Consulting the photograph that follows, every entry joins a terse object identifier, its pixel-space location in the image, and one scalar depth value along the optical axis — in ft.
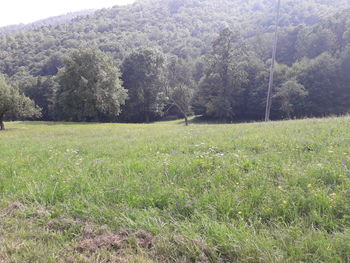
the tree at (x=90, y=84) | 152.66
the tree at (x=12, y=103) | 108.17
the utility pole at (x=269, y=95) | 81.49
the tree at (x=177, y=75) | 197.88
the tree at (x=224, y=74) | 163.73
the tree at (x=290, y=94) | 145.59
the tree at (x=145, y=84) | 190.70
